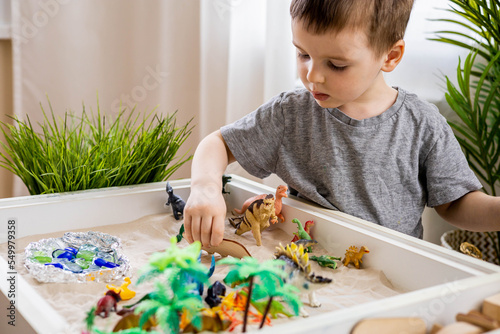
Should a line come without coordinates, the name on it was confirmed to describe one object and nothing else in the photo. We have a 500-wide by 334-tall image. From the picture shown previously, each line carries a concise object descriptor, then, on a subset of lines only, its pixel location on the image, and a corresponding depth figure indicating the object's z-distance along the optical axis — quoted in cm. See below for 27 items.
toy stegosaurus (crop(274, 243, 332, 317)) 53
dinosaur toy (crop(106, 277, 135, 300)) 60
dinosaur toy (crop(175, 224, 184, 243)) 85
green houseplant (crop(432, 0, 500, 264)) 132
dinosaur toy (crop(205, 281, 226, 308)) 57
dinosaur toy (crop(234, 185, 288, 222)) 89
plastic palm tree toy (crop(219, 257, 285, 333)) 47
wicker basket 153
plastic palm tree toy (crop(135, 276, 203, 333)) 44
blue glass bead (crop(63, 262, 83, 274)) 68
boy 84
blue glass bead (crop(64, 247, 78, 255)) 74
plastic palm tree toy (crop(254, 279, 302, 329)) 48
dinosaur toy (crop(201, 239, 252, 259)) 76
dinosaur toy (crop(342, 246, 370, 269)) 73
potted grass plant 99
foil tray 66
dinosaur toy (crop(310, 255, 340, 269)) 73
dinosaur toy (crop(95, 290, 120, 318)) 55
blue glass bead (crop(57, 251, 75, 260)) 72
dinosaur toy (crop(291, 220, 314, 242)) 83
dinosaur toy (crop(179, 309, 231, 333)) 47
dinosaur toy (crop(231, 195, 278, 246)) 84
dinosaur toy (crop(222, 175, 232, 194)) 103
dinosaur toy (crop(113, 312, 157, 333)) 48
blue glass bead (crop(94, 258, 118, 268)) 69
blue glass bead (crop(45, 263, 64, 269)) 68
